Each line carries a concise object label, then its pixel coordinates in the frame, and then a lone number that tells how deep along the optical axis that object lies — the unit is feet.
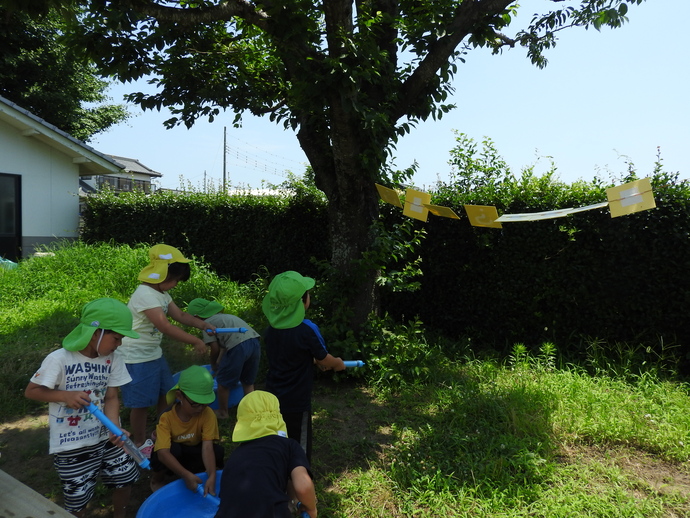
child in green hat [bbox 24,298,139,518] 8.50
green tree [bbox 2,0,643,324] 15.30
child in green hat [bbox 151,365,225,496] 9.84
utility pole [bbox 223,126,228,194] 113.55
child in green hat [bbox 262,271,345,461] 10.54
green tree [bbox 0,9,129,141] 52.13
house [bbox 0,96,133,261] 35.29
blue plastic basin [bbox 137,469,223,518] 9.47
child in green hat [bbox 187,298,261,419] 13.55
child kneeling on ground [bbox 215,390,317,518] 7.02
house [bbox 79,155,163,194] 97.56
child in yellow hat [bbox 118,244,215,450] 11.39
